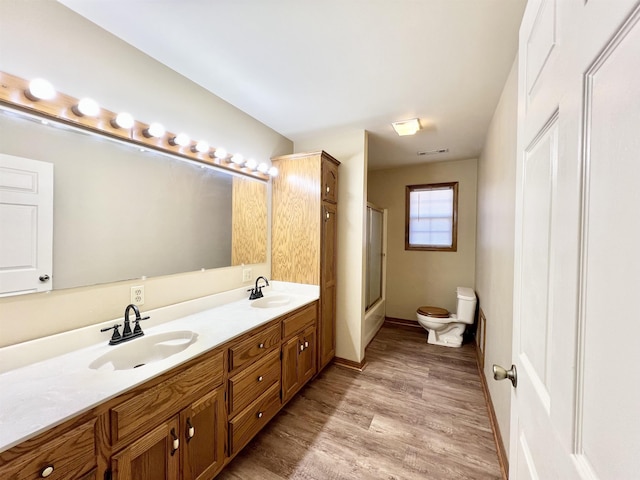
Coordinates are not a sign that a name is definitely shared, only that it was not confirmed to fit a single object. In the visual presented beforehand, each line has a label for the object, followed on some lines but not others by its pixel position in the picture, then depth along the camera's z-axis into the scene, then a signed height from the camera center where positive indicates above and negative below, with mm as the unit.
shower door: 3197 -213
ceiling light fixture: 2269 +1060
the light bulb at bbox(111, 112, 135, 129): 1324 +600
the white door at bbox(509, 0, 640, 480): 315 -5
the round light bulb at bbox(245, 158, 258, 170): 2186 +638
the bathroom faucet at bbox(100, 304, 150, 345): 1275 -511
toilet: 2990 -979
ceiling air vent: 3062 +1121
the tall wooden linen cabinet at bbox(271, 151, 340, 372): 2312 +100
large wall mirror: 1177 +165
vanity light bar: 1054 +586
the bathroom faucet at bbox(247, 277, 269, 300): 2154 -482
